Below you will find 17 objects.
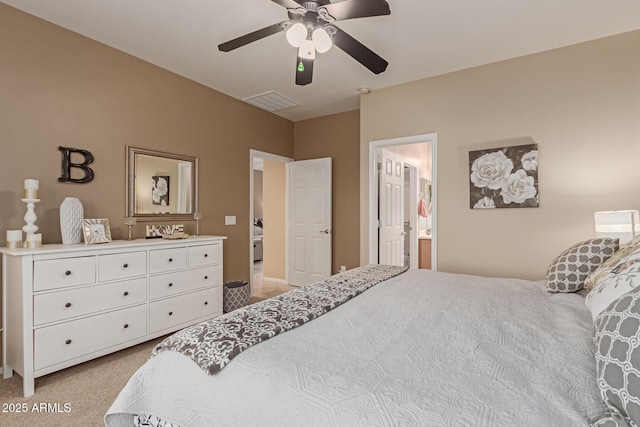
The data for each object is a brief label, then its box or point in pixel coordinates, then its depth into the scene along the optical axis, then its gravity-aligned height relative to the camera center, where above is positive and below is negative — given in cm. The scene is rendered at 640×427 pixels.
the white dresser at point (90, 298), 202 -61
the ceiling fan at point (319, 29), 175 +118
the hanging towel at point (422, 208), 550 +17
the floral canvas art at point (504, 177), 293 +39
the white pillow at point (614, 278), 106 -24
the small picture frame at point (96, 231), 248 -10
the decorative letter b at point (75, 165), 254 +46
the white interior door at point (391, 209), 400 +11
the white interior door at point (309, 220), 466 -3
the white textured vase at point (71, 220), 242 -1
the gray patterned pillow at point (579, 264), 171 -27
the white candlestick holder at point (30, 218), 217 +1
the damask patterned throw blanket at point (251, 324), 102 -42
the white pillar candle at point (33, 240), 215 -14
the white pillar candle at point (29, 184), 221 +25
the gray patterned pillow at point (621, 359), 66 -34
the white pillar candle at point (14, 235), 212 -11
